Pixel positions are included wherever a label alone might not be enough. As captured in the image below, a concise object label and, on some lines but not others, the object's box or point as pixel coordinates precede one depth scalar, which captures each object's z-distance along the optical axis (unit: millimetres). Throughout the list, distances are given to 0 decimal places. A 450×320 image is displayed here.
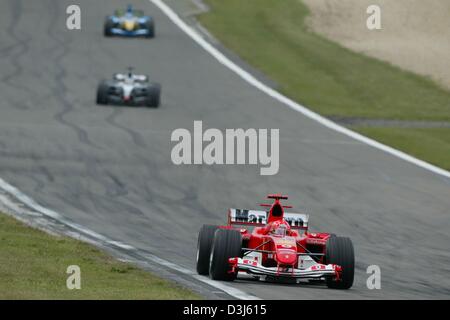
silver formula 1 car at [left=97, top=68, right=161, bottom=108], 36094
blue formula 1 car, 48375
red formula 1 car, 16141
